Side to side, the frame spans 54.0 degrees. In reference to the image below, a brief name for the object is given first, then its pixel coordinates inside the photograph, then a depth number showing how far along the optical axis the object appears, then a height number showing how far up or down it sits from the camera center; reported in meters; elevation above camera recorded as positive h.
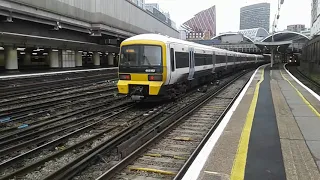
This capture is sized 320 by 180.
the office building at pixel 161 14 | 85.53 +13.72
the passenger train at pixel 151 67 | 11.82 -0.18
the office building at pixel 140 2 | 64.94 +12.82
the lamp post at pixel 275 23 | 35.88 +6.81
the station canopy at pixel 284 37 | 58.12 +9.75
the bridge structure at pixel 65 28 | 27.58 +3.89
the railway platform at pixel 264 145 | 4.83 -1.63
